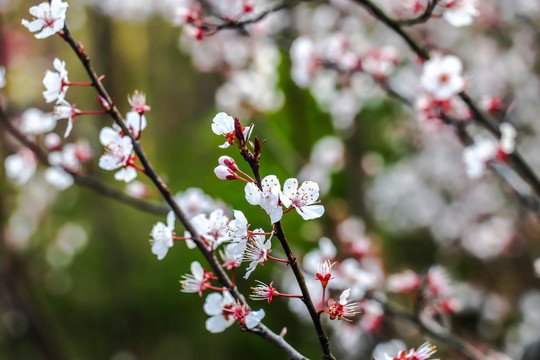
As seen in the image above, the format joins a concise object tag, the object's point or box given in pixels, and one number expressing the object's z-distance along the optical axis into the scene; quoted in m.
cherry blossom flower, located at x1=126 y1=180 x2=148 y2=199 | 0.99
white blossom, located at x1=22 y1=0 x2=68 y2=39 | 0.81
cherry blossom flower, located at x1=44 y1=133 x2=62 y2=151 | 0.94
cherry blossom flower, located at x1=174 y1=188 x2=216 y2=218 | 0.98
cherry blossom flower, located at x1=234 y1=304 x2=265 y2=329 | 0.79
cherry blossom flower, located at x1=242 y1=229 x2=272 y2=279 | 0.78
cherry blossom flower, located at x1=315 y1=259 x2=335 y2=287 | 0.79
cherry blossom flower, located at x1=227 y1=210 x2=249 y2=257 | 0.78
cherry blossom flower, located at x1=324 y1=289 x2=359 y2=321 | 0.79
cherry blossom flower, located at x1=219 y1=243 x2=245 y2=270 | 0.81
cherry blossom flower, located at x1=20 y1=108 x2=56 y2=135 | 0.95
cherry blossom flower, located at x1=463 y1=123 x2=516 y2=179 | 0.96
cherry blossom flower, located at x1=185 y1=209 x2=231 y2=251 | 0.82
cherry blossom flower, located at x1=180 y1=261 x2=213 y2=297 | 0.81
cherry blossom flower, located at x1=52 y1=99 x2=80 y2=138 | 0.83
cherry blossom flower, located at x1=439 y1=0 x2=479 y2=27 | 0.92
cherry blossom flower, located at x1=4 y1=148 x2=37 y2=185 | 0.99
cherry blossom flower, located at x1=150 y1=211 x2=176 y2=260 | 0.82
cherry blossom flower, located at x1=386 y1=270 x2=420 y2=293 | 0.99
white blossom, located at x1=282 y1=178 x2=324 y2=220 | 0.79
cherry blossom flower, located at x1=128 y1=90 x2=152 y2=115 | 0.83
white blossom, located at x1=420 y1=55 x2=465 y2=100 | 0.95
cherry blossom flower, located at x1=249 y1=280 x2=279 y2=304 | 0.79
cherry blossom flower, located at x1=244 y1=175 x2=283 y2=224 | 0.77
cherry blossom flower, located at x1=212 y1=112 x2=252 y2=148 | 0.78
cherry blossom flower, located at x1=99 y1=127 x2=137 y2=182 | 0.82
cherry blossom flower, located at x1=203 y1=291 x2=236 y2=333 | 0.81
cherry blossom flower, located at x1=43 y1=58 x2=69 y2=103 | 0.82
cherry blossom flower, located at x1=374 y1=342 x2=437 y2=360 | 0.80
